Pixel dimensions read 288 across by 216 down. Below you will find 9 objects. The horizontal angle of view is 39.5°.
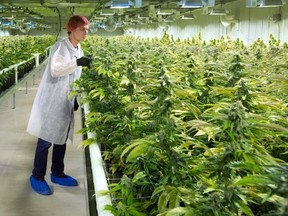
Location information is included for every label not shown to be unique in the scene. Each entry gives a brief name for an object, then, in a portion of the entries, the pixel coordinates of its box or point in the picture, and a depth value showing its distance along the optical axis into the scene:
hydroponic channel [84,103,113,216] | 1.51
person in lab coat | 3.27
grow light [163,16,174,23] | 13.69
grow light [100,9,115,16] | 12.33
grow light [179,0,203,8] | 6.27
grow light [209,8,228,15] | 9.81
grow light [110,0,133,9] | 6.07
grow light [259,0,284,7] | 5.70
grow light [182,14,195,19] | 12.48
